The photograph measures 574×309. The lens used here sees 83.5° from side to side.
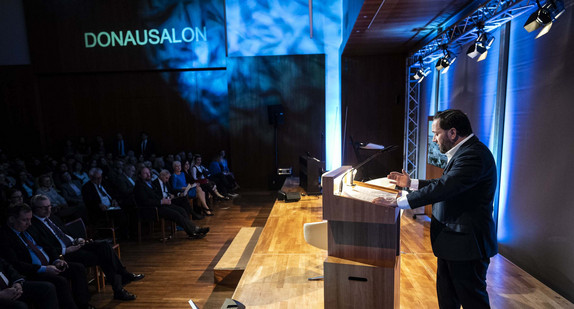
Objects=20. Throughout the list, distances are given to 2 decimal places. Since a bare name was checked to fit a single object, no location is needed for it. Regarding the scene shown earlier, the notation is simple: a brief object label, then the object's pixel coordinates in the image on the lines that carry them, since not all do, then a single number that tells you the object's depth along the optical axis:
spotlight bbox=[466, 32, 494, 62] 3.51
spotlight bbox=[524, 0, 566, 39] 2.49
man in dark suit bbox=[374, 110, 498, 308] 1.81
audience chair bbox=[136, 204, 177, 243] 4.93
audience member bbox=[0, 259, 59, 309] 2.52
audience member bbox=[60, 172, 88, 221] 5.47
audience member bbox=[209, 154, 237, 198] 7.72
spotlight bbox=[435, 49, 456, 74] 4.40
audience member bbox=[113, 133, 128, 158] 9.45
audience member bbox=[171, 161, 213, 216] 6.06
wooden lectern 1.97
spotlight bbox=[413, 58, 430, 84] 5.62
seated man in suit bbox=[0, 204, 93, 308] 2.83
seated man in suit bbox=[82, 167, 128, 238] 4.92
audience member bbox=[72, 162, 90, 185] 6.38
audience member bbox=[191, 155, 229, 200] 6.88
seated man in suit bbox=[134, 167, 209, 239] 4.93
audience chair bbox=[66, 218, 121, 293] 3.62
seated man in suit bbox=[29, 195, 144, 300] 3.21
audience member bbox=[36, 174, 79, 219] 4.88
